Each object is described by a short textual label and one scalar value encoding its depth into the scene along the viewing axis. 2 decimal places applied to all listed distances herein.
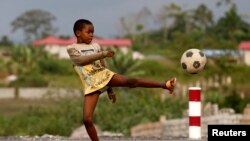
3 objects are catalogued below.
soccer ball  19.34
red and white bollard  21.17
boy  17.33
